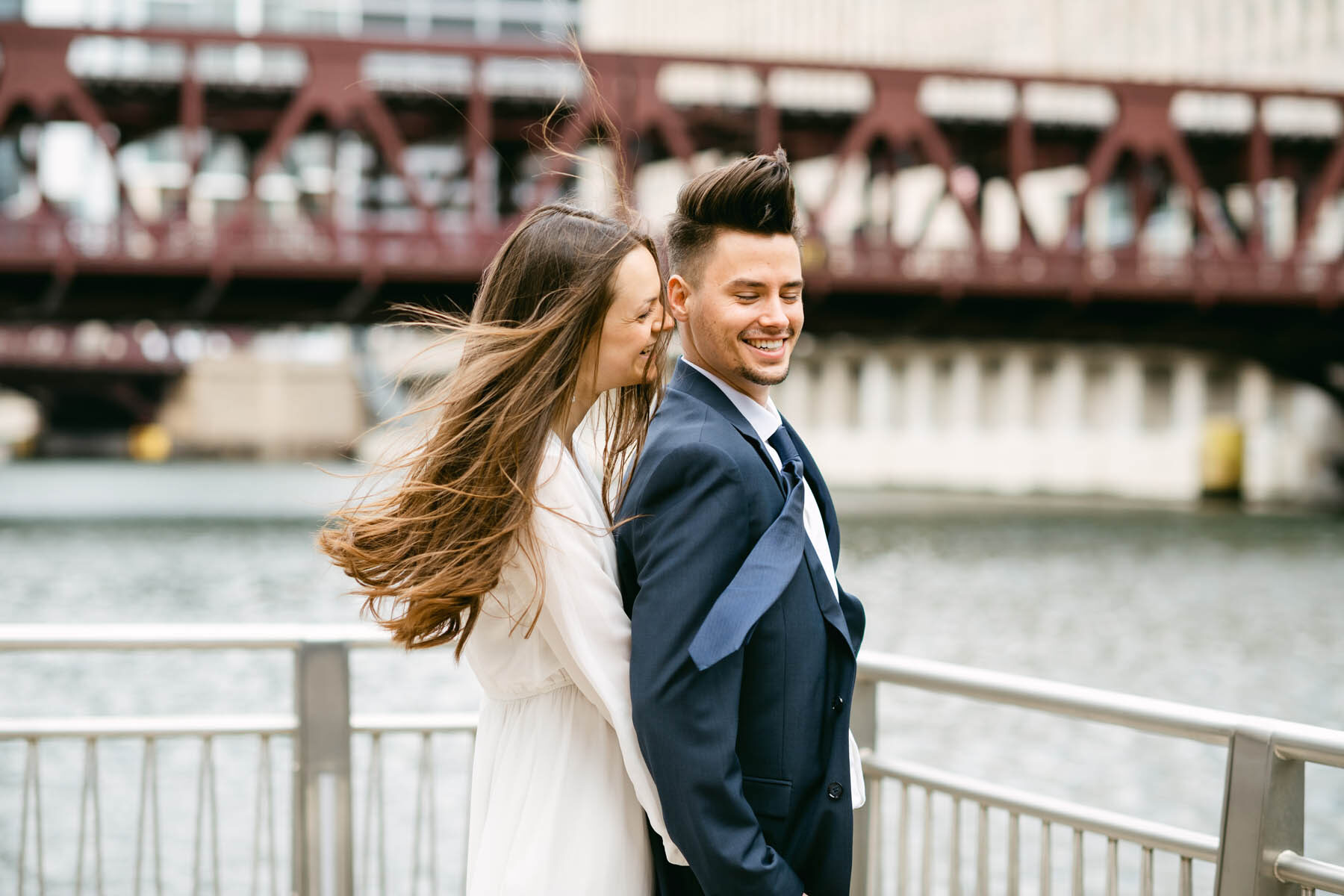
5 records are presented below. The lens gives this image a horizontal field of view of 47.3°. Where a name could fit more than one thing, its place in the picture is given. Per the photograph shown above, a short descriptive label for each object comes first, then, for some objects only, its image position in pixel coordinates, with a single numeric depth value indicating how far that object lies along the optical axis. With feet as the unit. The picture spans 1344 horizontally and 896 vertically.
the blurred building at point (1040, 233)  167.63
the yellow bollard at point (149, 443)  396.98
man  8.37
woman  8.90
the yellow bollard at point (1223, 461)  166.09
